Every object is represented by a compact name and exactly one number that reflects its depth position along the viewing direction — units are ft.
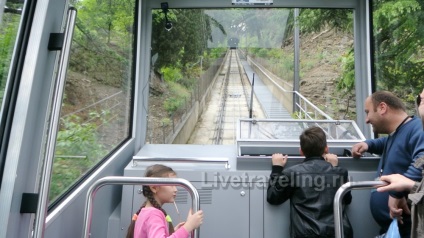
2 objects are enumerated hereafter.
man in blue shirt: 6.07
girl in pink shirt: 5.06
